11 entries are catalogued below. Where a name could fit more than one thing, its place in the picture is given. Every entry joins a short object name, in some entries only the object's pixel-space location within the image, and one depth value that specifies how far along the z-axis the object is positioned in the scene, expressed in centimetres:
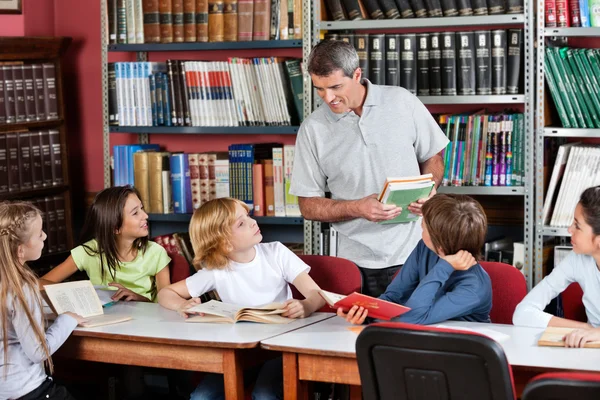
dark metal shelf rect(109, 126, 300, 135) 427
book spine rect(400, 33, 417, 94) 399
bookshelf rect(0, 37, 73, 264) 435
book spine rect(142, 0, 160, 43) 443
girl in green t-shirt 361
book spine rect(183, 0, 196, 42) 437
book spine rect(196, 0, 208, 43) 434
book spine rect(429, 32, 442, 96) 396
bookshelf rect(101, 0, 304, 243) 427
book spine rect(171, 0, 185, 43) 439
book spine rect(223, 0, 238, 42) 429
